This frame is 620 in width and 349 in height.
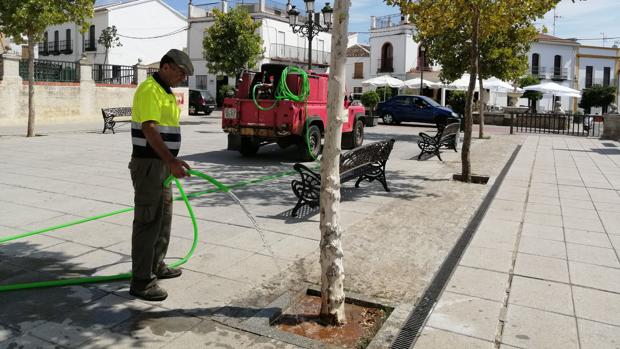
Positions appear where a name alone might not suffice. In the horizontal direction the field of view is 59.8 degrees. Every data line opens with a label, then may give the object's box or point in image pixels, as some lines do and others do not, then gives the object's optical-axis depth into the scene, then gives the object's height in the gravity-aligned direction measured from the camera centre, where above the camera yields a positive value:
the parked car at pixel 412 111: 24.70 +1.17
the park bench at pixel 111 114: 17.39 +0.61
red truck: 11.11 +0.44
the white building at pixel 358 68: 52.06 +6.52
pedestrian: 3.70 -0.18
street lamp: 18.25 +4.13
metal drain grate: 3.49 -1.23
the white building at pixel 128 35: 43.81 +8.35
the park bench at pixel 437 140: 12.54 -0.09
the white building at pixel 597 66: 55.75 +7.59
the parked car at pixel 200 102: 30.39 +1.73
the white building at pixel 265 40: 44.06 +8.01
